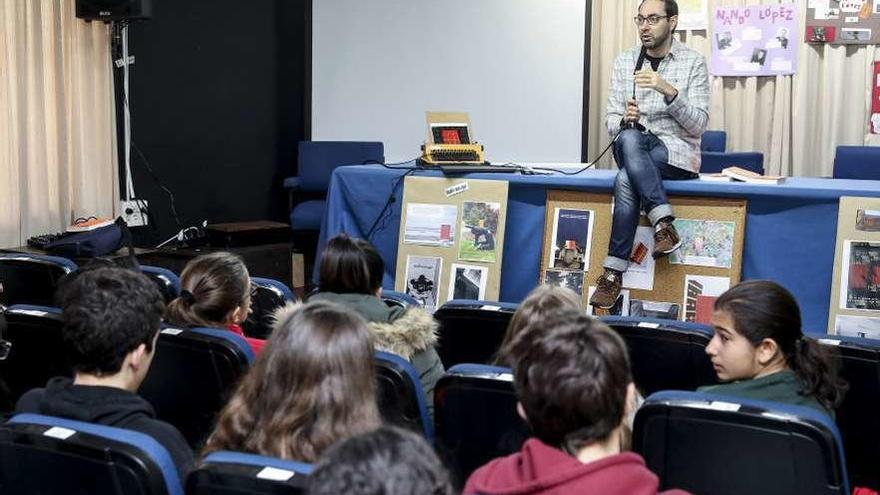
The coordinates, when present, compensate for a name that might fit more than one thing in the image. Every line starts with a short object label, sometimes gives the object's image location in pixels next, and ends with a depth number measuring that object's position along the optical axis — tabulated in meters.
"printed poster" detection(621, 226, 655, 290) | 4.36
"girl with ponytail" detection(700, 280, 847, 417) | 2.25
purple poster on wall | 6.82
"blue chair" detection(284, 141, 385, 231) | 6.91
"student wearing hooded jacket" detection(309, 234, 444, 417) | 2.63
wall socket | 6.24
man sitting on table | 4.20
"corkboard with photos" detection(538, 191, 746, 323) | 4.21
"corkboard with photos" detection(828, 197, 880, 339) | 3.93
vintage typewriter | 4.80
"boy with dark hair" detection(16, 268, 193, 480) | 1.83
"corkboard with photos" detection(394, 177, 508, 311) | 4.67
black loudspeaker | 5.69
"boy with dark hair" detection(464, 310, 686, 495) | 1.34
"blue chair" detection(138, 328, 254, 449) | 2.41
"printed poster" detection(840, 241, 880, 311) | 3.94
